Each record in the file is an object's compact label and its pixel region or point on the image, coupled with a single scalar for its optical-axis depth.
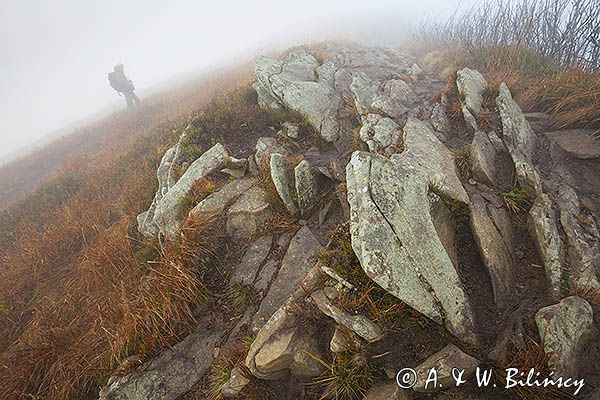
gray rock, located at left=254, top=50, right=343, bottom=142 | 7.97
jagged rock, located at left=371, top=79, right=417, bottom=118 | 7.40
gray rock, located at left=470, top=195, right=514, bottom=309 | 4.15
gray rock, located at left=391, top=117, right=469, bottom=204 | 4.91
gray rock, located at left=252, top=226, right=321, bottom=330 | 4.84
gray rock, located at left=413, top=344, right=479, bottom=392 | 3.35
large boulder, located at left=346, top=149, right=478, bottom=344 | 3.81
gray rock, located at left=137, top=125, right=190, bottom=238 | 7.24
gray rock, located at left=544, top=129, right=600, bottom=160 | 5.74
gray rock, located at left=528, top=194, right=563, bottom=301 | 4.00
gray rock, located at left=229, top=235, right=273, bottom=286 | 5.39
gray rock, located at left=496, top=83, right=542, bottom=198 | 5.01
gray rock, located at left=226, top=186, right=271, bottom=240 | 6.05
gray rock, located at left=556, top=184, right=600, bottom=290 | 3.94
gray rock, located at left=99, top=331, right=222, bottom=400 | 4.40
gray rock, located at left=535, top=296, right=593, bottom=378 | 3.29
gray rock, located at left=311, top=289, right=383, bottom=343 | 3.74
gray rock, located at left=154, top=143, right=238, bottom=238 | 6.62
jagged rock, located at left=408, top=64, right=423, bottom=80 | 10.72
